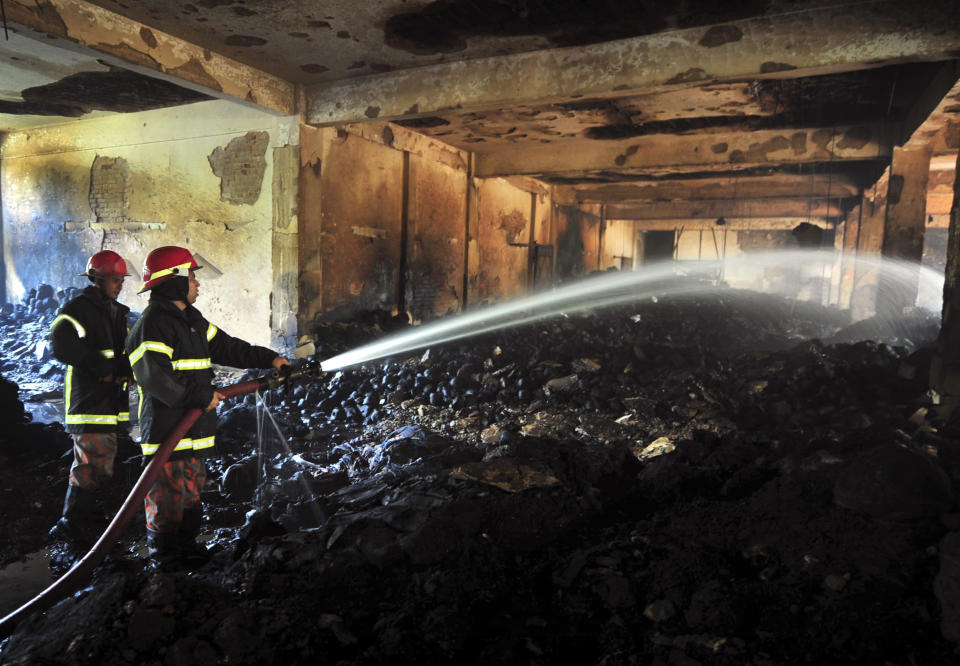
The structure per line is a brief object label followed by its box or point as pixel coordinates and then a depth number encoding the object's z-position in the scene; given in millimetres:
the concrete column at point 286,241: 6715
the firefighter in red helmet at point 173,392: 2793
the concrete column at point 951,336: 4512
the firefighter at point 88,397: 3408
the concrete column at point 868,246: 10711
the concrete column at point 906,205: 7551
